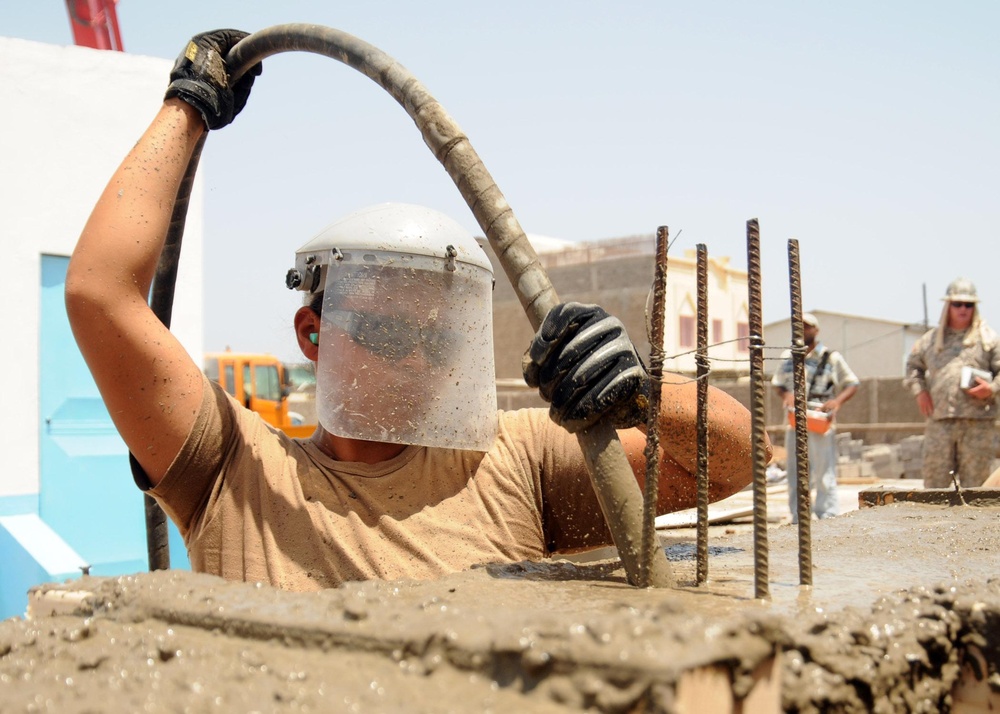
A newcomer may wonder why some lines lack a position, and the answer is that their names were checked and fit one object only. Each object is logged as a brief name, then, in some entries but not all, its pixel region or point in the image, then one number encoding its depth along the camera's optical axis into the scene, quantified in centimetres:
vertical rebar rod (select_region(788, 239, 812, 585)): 152
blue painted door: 534
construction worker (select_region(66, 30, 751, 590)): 201
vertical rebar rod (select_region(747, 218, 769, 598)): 141
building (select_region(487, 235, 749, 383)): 2331
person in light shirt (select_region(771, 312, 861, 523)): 691
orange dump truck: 1475
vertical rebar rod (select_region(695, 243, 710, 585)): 162
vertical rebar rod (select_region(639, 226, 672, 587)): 159
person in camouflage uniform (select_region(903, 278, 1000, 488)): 651
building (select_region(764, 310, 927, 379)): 3322
